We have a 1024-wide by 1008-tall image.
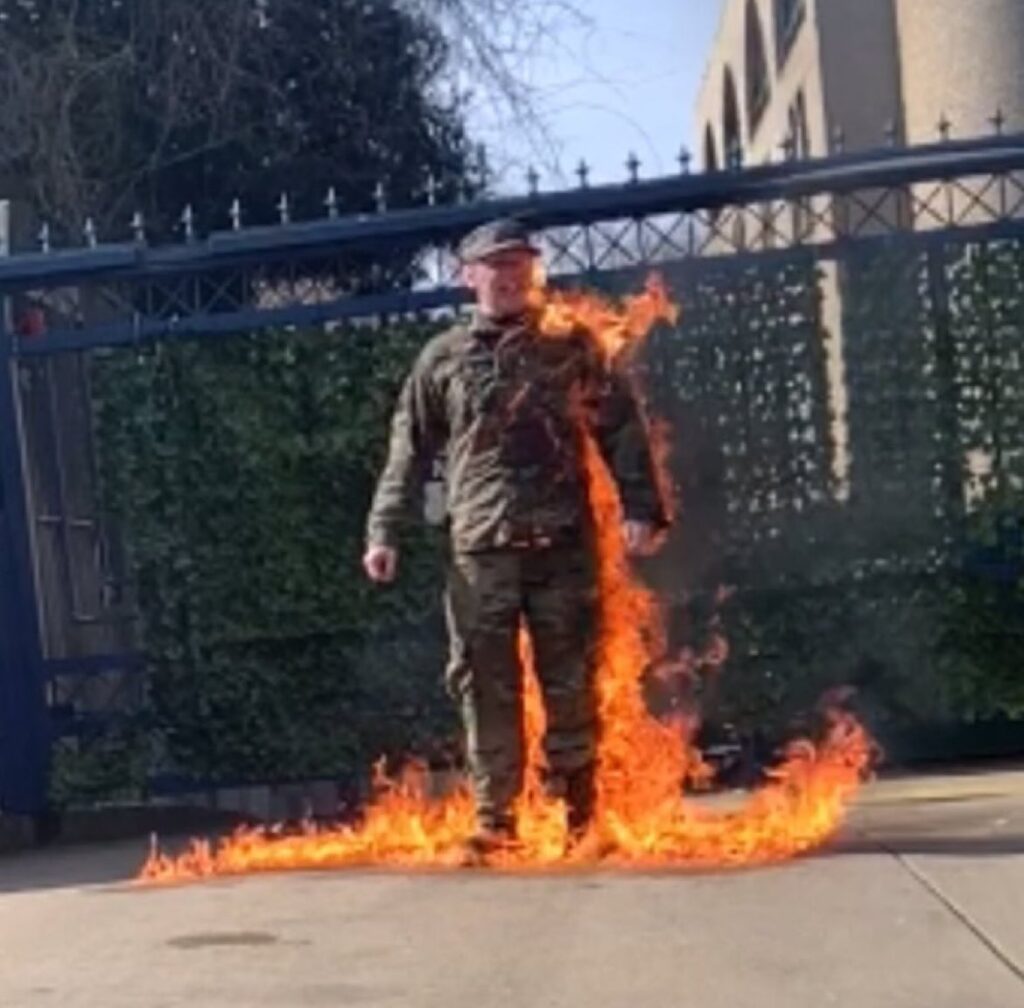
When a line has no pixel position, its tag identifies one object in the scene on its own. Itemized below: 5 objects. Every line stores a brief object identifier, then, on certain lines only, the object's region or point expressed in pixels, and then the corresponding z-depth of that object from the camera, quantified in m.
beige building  20.17
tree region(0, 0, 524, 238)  14.04
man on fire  8.07
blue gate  10.04
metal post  10.16
